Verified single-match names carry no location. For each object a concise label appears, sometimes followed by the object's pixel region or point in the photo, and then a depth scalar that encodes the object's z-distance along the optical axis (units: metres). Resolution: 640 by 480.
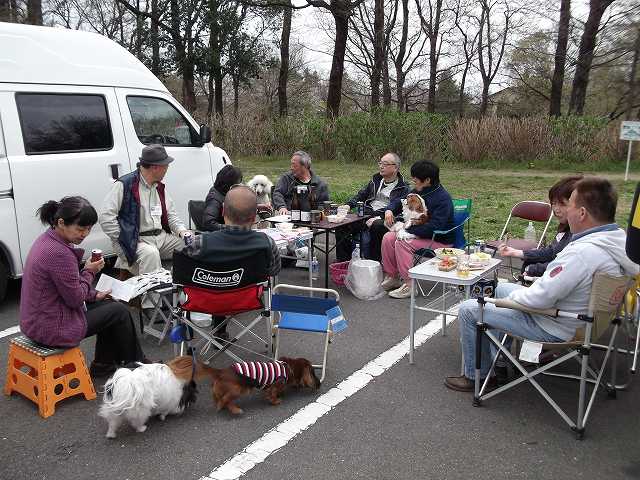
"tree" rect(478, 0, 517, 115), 32.66
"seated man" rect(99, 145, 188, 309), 4.78
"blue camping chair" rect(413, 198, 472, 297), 5.53
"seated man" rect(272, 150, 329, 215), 6.39
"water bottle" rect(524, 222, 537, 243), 5.87
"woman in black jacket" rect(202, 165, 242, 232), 5.46
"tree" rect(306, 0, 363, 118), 18.94
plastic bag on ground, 5.50
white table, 3.77
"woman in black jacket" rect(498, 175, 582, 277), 4.06
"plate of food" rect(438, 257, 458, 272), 4.02
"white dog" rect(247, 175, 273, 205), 6.58
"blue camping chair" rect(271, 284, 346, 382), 3.64
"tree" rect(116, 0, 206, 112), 19.71
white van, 4.98
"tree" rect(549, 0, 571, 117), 20.86
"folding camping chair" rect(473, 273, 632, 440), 2.90
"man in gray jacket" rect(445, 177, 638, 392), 2.99
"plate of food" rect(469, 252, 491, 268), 4.11
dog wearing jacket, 3.24
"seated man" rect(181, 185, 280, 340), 3.37
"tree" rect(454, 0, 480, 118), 33.16
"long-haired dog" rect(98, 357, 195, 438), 2.91
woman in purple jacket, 3.22
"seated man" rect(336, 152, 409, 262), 6.25
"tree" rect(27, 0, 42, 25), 15.41
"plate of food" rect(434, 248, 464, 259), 4.25
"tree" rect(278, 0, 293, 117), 23.75
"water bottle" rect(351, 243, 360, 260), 5.83
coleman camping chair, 3.35
